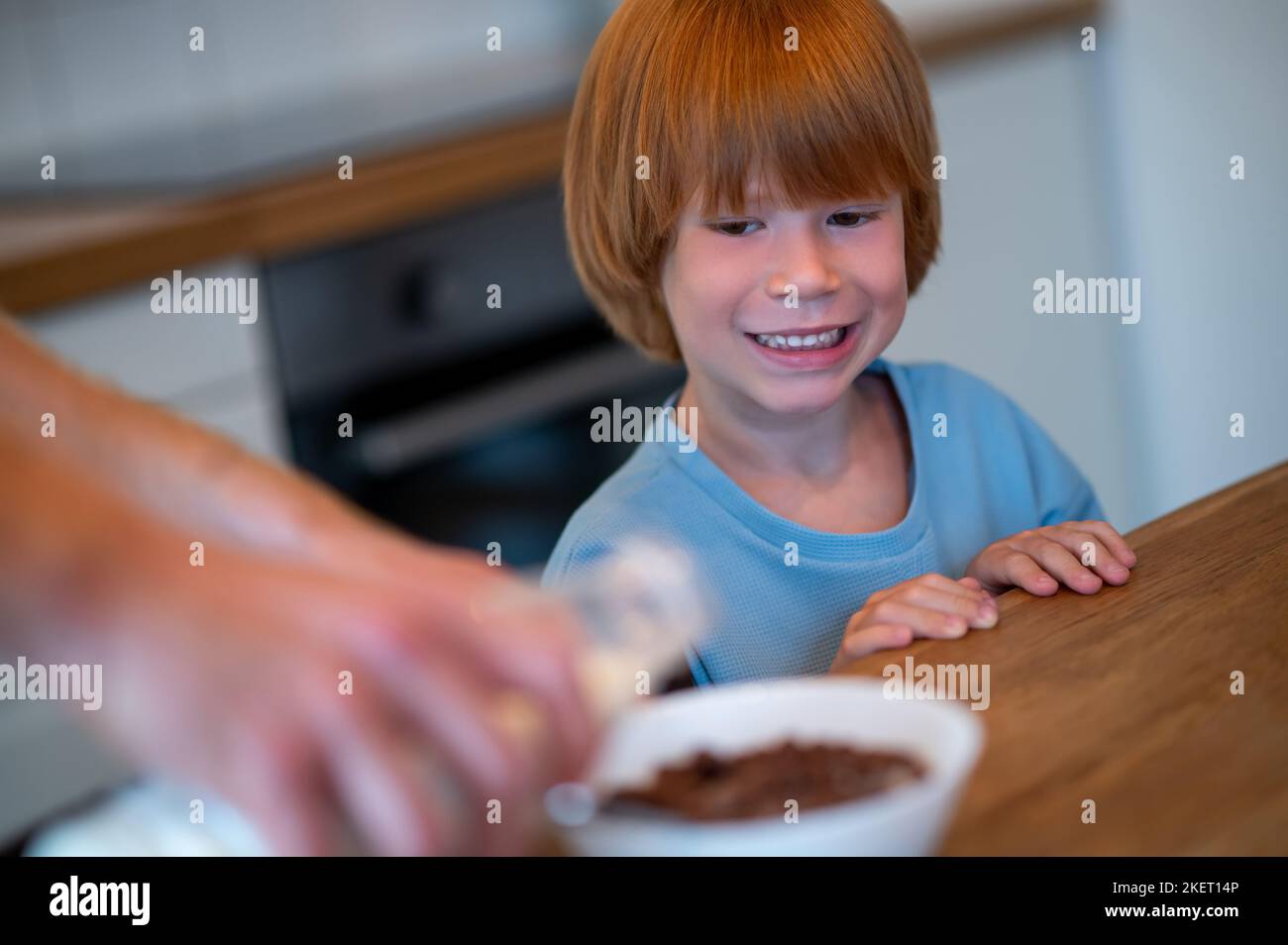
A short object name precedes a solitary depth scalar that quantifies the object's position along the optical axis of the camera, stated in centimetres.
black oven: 184
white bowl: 48
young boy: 113
